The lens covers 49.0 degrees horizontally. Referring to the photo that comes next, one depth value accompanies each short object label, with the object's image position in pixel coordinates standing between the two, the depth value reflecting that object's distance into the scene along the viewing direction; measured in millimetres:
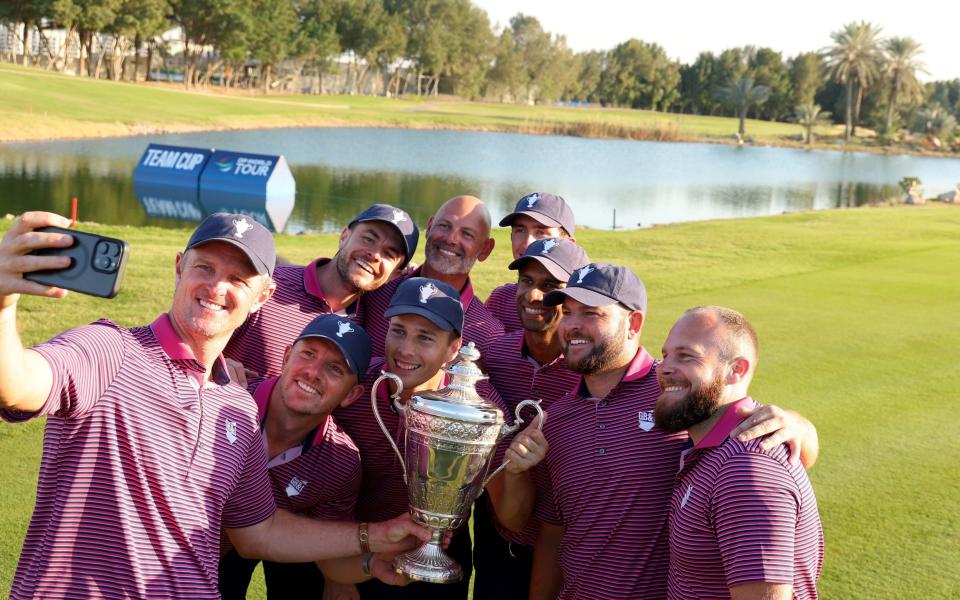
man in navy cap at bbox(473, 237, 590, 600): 4336
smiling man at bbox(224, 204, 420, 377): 4797
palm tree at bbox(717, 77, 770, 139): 116125
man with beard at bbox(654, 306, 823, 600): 2869
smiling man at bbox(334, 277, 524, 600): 3914
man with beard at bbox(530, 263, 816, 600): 3564
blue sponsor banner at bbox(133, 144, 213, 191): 27719
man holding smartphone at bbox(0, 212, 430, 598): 2766
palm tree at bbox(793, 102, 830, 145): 92250
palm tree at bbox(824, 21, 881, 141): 104875
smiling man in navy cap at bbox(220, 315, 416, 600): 3656
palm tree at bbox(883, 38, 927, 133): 104438
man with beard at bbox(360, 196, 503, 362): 5090
